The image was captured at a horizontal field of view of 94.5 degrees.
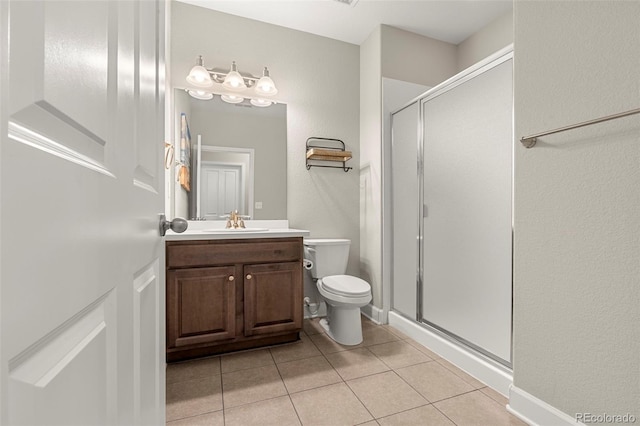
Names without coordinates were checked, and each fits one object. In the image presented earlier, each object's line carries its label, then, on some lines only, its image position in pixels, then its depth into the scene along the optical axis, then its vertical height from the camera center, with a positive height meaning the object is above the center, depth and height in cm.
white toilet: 208 -55
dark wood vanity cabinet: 181 -54
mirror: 238 +45
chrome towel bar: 102 +34
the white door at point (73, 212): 25 +0
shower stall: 165 -4
